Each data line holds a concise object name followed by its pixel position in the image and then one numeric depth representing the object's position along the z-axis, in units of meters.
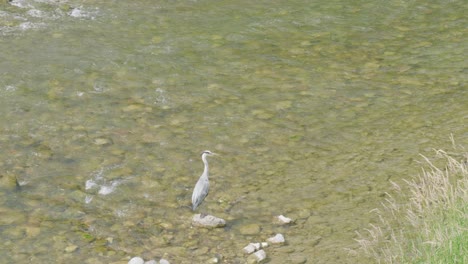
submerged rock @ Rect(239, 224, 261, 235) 14.44
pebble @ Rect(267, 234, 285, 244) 14.03
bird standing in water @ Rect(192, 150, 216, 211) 14.91
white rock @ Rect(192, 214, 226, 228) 14.52
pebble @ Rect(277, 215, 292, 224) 14.65
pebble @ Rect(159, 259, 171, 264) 13.43
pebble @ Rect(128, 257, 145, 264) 13.27
